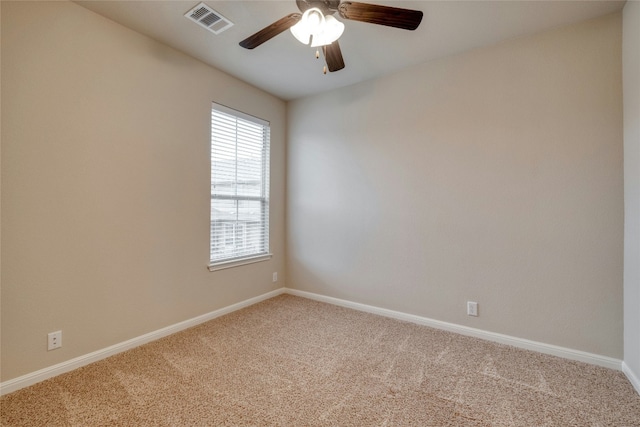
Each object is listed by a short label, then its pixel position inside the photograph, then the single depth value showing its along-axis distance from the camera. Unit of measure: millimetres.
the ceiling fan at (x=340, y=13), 1584
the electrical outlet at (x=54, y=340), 1954
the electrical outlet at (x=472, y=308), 2611
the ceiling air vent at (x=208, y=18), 2121
